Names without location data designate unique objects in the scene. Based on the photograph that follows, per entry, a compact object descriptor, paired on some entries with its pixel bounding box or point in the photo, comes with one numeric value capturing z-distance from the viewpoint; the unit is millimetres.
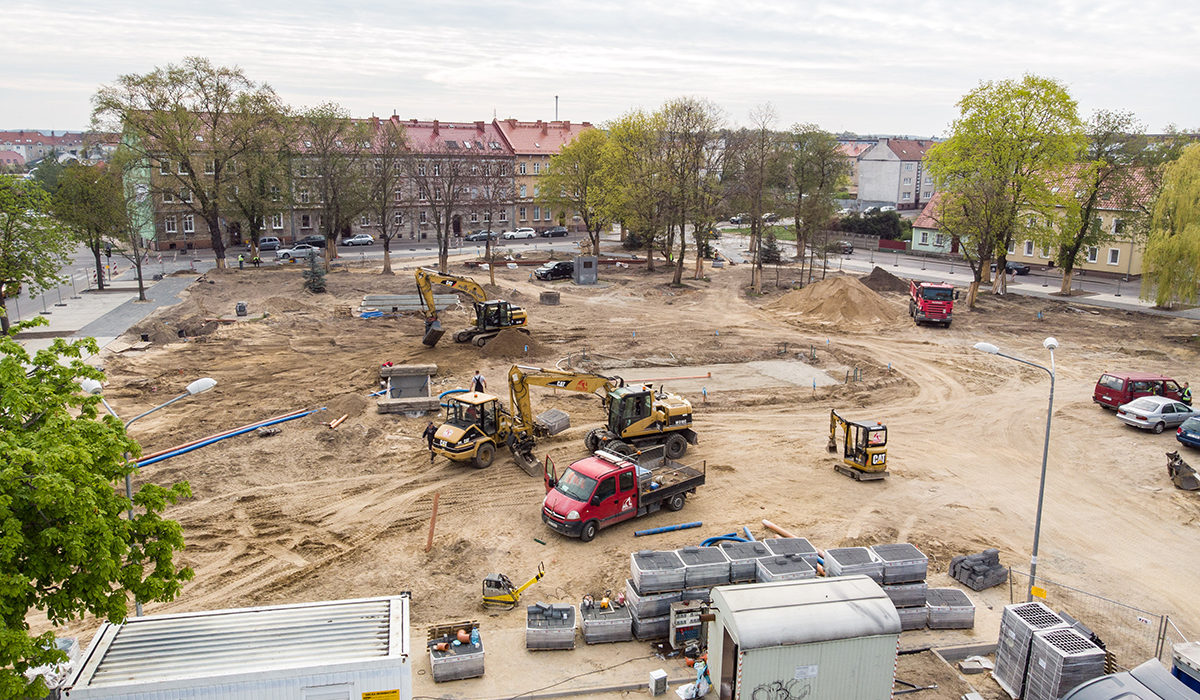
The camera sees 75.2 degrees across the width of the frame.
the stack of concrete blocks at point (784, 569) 15695
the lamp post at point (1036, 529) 15813
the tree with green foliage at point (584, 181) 63375
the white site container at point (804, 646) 12562
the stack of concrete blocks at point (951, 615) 15797
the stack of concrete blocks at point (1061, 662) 13078
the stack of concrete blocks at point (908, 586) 15852
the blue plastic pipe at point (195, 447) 23141
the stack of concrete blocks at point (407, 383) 28945
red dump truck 42469
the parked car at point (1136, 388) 28734
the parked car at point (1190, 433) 25188
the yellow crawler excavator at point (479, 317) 35906
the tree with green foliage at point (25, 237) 34281
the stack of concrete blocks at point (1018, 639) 13797
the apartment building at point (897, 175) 97875
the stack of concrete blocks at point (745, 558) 16016
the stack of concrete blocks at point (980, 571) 17422
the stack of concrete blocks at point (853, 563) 16094
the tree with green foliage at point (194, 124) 52562
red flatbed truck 19031
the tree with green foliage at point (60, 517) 9320
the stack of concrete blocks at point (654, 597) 15242
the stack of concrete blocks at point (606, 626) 15062
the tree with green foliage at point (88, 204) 46844
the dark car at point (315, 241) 67794
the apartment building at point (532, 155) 81438
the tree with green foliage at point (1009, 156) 47031
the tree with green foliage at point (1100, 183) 48719
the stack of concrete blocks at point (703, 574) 15570
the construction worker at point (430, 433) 23273
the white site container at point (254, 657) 11055
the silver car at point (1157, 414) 26984
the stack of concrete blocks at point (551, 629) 14672
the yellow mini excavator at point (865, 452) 22766
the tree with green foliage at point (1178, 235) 40500
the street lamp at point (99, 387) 13242
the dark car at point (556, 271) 56438
